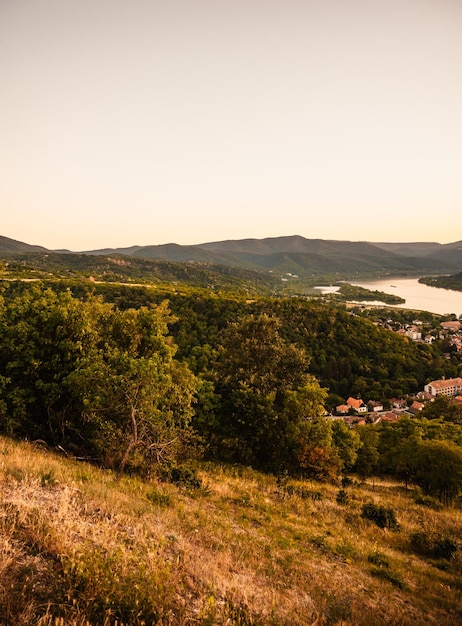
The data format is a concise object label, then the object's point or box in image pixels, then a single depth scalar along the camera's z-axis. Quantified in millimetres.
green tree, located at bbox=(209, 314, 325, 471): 20312
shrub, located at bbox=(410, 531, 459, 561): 11094
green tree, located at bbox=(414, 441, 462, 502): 22312
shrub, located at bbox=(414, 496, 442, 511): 17934
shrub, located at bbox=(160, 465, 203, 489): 13188
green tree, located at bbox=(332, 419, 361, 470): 25938
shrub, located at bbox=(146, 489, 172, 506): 10119
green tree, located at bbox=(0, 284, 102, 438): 13195
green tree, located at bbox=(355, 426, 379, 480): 30000
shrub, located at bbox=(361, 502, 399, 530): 13172
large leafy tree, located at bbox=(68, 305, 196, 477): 10891
